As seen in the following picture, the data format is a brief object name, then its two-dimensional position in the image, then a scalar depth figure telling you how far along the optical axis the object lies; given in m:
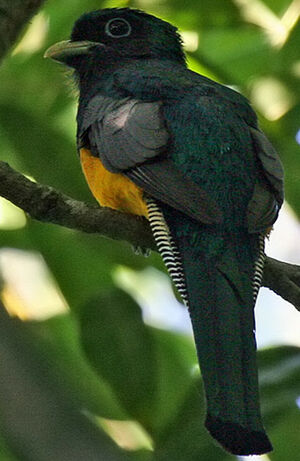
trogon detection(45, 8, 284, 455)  5.88
